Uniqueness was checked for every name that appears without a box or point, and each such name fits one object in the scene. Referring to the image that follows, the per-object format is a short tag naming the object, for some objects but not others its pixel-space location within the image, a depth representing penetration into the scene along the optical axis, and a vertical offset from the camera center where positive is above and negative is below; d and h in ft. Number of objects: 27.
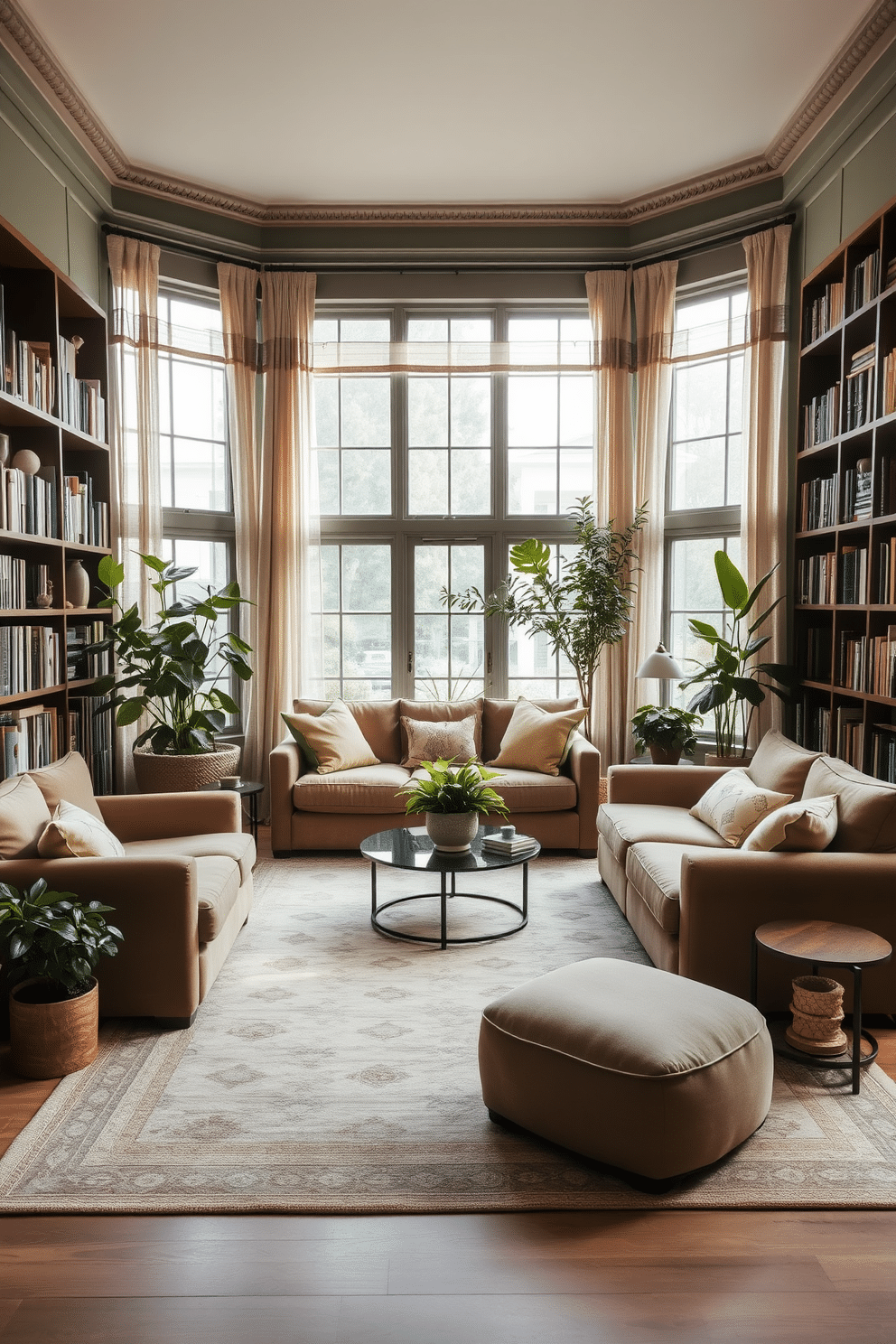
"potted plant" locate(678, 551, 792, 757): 18.01 -0.99
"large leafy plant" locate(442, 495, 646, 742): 20.24 +0.58
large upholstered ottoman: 7.75 -3.73
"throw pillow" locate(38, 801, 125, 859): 10.92 -2.50
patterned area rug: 7.83 -4.63
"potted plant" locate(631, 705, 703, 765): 18.72 -2.17
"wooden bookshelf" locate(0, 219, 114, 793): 13.85 +1.91
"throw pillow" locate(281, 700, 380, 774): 18.86 -2.37
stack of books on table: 13.84 -3.24
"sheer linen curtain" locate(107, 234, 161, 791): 19.26 +4.09
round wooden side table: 9.30 -3.23
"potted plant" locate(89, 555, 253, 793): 17.76 -1.14
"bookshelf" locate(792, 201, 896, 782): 14.24 +1.90
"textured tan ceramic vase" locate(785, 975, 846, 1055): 10.05 -4.13
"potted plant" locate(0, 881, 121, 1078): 9.64 -3.46
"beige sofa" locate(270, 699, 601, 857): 18.17 -3.45
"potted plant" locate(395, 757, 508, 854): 13.76 -2.59
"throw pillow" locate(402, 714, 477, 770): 19.58 -2.47
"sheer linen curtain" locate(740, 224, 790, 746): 19.02 +3.68
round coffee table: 13.30 -3.35
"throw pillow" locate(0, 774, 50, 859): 10.77 -2.24
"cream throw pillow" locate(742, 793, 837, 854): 11.01 -2.37
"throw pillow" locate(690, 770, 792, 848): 13.10 -2.58
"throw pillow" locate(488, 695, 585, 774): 18.92 -2.38
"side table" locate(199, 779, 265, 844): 17.49 -3.11
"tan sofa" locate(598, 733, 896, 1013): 10.75 -3.10
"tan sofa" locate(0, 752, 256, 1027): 10.68 -3.39
